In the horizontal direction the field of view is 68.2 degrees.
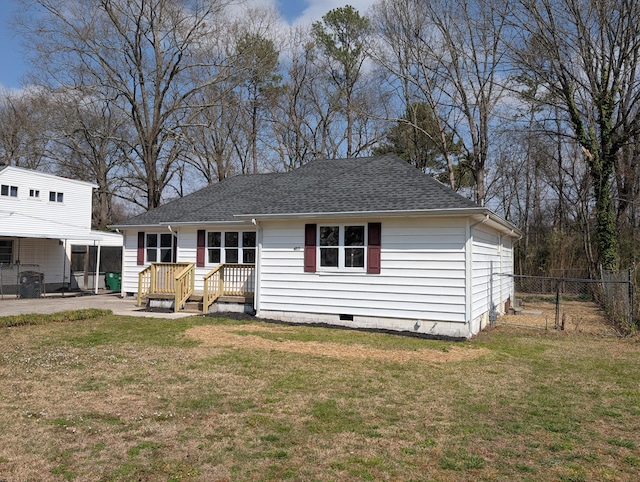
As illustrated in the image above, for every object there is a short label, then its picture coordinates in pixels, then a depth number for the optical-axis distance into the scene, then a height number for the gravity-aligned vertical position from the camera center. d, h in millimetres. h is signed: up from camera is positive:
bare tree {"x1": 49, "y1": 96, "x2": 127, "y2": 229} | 30047 +7135
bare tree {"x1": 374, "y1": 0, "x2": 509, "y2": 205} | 20969 +9575
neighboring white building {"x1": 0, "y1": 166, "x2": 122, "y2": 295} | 19750 +1465
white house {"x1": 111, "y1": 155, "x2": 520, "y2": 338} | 10273 +265
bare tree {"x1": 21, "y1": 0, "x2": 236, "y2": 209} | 21547 +9583
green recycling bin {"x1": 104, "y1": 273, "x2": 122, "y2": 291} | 22688 -987
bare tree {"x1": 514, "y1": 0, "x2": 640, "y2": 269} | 16812 +7331
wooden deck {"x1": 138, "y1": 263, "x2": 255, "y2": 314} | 13102 -733
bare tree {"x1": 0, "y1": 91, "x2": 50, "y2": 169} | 31047 +8426
